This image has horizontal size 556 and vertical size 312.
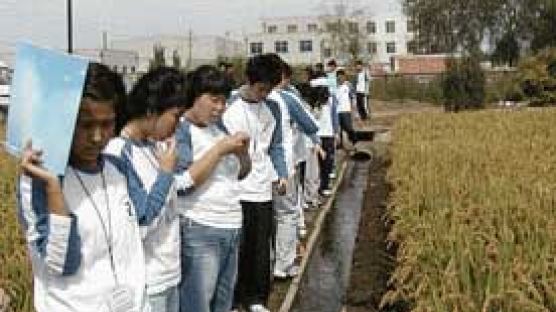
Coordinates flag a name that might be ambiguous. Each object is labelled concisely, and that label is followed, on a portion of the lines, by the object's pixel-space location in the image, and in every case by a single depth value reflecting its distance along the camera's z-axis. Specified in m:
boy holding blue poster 2.44
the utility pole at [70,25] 19.75
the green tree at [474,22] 57.53
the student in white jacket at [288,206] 6.80
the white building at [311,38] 84.93
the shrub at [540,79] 26.95
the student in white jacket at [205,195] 4.19
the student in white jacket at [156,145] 3.47
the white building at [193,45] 79.38
